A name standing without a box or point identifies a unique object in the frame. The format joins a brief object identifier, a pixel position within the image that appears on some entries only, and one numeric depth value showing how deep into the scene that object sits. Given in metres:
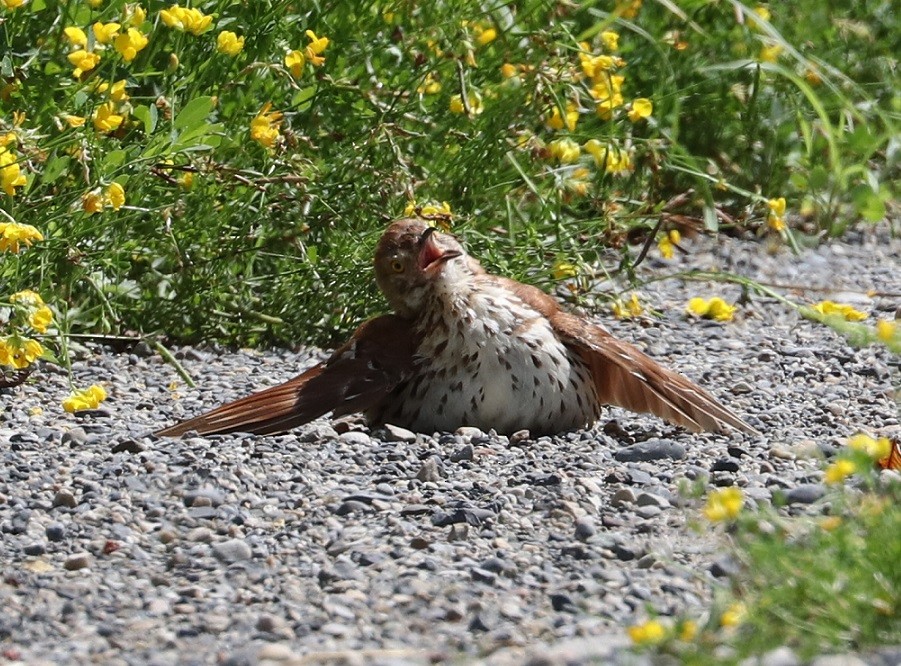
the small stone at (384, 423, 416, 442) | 10.19
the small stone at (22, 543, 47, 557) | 8.10
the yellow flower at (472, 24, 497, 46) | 13.02
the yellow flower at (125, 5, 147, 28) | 9.99
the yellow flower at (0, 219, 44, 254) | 9.75
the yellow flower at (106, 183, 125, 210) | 10.00
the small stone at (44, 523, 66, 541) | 8.30
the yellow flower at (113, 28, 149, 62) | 9.87
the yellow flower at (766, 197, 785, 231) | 12.25
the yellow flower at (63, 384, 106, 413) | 10.20
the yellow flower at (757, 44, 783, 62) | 15.07
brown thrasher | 10.38
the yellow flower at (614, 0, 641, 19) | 11.42
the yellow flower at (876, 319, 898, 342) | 6.55
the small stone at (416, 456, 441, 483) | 9.23
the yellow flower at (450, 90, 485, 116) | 12.66
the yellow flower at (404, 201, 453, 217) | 12.02
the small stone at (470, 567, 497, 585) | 7.41
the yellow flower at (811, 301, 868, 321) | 11.76
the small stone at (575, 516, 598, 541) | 8.03
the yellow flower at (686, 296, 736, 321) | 13.95
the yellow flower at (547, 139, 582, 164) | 12.69
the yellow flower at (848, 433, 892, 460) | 6.38
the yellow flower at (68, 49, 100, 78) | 10.02
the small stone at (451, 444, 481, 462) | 9.71
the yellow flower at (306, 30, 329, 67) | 11.34
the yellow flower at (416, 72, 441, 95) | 12.89
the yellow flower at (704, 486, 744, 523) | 6.21
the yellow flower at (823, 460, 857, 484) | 6.37
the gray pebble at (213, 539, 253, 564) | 7.93
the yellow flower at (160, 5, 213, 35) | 10.15
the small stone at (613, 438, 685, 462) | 9.80
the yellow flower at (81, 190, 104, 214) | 10.15
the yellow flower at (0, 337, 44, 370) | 9.74
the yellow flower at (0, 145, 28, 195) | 9.84
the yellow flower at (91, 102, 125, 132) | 10.34
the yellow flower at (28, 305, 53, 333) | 9.46
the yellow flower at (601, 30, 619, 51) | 12.80
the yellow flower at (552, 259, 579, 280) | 12.85
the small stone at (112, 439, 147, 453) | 9.87
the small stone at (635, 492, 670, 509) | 8.55
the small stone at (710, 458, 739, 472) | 9.40
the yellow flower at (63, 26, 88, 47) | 9.92
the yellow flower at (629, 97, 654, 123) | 12.54
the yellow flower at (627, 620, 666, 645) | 5.69
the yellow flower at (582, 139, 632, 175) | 12.45
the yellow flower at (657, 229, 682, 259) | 13.67
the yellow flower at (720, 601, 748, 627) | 5.85
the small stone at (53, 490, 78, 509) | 8.83
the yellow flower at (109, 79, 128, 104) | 10.40
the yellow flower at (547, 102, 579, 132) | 12.54
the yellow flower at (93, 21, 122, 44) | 9.93
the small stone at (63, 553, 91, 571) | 7.85
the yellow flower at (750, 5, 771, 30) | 15.40
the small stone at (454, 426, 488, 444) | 10.20
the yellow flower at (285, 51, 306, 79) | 11.24
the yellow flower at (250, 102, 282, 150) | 11.34
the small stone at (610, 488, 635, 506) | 8.63
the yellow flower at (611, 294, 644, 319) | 13.21
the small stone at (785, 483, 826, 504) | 8.38
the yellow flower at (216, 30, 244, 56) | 10.75
